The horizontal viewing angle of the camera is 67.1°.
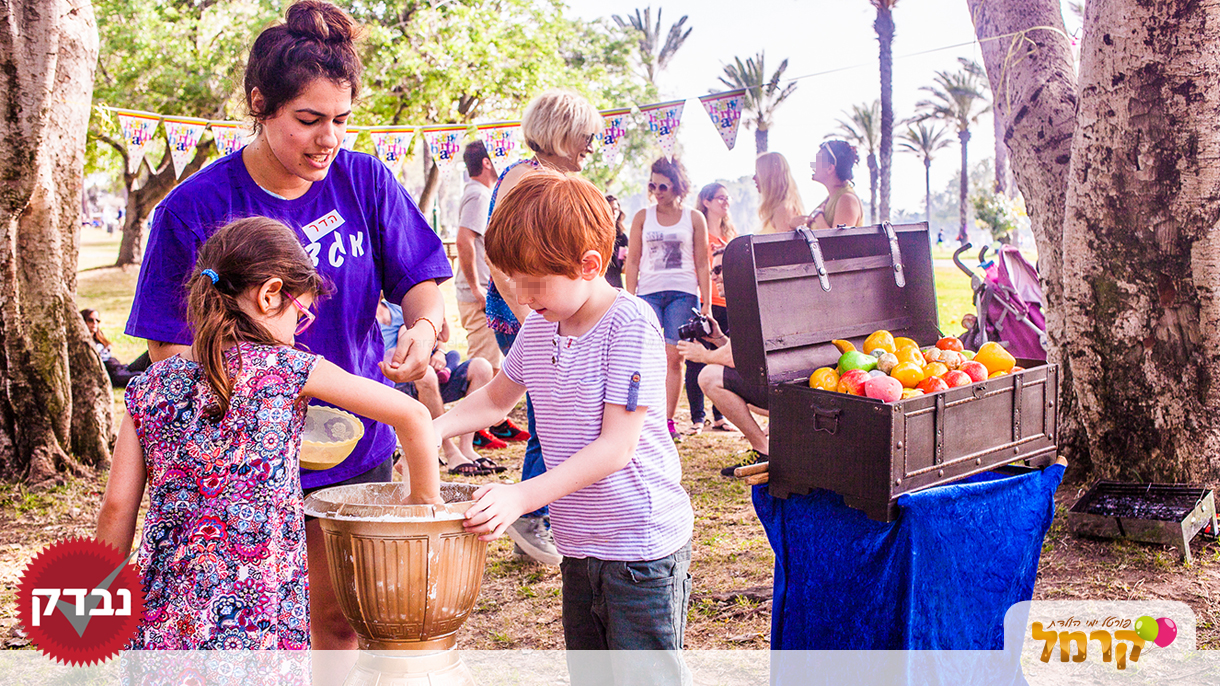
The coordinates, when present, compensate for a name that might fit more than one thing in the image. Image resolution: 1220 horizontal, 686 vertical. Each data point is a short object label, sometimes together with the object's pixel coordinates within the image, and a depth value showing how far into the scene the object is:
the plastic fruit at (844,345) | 2.88
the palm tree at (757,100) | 40.31
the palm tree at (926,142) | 55.19
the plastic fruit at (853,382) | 2.47
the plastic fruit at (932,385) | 2.52
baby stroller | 5.70
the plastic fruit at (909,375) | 2.55
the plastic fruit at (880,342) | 2.84
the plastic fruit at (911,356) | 2.68
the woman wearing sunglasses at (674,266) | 6.26
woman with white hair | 3.40
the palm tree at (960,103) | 45.94
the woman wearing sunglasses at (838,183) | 5.15
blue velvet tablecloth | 2.38
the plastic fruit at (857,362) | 2.67
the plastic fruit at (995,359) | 2.78
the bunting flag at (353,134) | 11.11
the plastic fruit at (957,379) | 2.57
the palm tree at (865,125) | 52.47
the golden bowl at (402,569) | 1.74
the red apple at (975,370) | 2.63
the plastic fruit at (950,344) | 2.91
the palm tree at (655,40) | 45.59
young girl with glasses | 1.70
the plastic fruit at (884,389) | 2.37
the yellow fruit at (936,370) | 2.62
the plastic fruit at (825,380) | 2.58
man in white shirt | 5.25
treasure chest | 2.38
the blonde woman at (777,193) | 5.72
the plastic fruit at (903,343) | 2.86
